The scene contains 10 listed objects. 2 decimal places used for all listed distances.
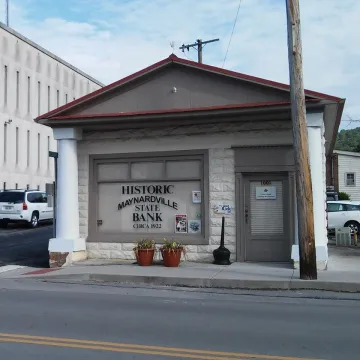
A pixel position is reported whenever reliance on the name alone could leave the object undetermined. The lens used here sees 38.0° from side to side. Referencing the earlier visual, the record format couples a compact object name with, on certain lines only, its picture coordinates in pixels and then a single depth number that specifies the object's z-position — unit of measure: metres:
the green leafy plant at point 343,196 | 40.18
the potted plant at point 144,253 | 12.54
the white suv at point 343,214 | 22.42
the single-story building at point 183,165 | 12.55
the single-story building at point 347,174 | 42.78
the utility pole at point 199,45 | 34.19
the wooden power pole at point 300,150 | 10.44
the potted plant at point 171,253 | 12.33
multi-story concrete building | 36.19
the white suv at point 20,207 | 24.77
